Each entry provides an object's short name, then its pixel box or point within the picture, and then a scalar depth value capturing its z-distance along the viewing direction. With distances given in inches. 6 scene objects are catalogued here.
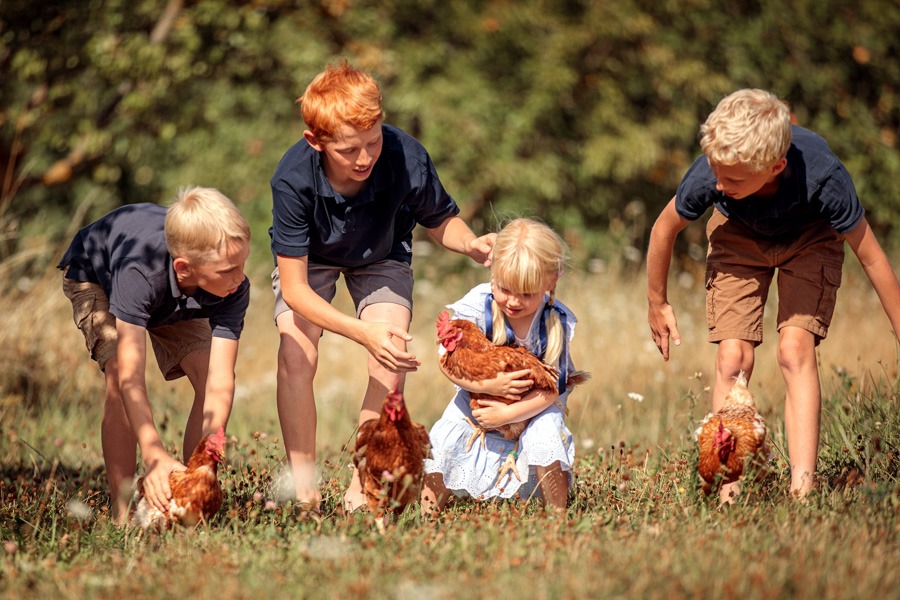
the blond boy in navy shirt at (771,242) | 317.7
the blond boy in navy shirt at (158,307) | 325.4
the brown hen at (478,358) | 329.1
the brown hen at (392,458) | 304.2
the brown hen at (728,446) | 312.8
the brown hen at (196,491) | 300.0
